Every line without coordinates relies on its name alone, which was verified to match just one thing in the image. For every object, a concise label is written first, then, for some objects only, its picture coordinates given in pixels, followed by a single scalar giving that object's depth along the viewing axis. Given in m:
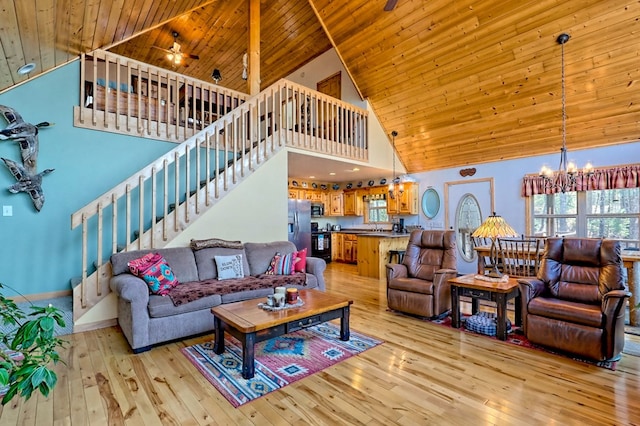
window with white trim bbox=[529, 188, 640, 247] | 4.80
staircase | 3.64
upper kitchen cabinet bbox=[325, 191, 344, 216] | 9.40
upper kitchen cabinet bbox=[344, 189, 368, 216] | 8.98
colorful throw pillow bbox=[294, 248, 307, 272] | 4.41
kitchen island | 6.47
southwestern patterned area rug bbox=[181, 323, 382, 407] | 2.40
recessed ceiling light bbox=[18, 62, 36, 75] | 3.67
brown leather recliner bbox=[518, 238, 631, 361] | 2.68
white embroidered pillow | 3.97
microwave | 9.23
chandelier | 3.94
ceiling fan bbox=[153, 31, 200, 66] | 5.93
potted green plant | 0.85
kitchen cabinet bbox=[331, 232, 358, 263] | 8.71
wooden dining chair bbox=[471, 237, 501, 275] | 4.68
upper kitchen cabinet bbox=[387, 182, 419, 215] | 7.41
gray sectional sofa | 2.98
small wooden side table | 3.27
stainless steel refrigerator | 7.72
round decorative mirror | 7.16
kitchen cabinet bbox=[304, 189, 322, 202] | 9.14
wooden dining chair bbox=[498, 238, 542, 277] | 4.18
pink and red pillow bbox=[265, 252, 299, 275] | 4.31
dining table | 3.62
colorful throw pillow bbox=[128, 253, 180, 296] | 3.27
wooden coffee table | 2.50
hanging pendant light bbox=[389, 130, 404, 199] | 6.62
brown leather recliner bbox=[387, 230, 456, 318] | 3.83
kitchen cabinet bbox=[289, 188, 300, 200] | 8.71
